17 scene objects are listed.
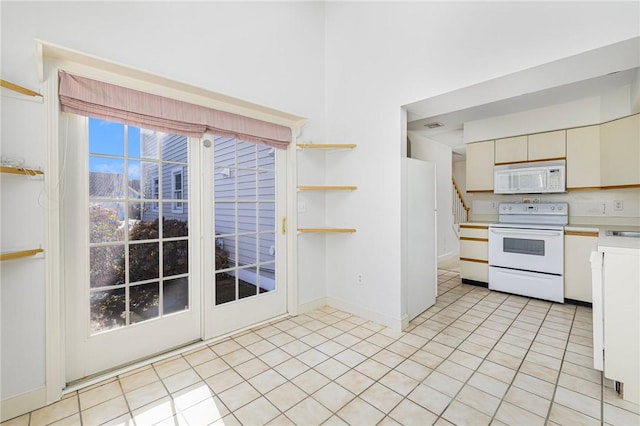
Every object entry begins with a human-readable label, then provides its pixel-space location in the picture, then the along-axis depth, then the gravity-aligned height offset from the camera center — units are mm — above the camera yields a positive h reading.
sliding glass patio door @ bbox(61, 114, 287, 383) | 1989 -231
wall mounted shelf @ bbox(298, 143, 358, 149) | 3088 +724
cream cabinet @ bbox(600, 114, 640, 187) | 3148 +668
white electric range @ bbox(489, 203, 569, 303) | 3547 -548
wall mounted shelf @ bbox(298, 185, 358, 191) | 3090 +260
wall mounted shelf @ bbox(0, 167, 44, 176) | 1550 +243
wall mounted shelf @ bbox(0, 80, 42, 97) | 1576 +716
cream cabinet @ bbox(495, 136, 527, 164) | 4082 +891
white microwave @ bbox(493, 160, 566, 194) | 3785 +454
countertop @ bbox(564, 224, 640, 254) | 1798 -231
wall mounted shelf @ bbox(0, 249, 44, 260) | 1559 -233
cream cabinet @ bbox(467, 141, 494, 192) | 4395 +702
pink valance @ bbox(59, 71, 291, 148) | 1883 +787
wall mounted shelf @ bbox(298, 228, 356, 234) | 3162 -210
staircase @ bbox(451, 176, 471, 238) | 6441 +60
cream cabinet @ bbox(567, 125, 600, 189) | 3559 +677
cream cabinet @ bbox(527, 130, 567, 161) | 3795 +880
